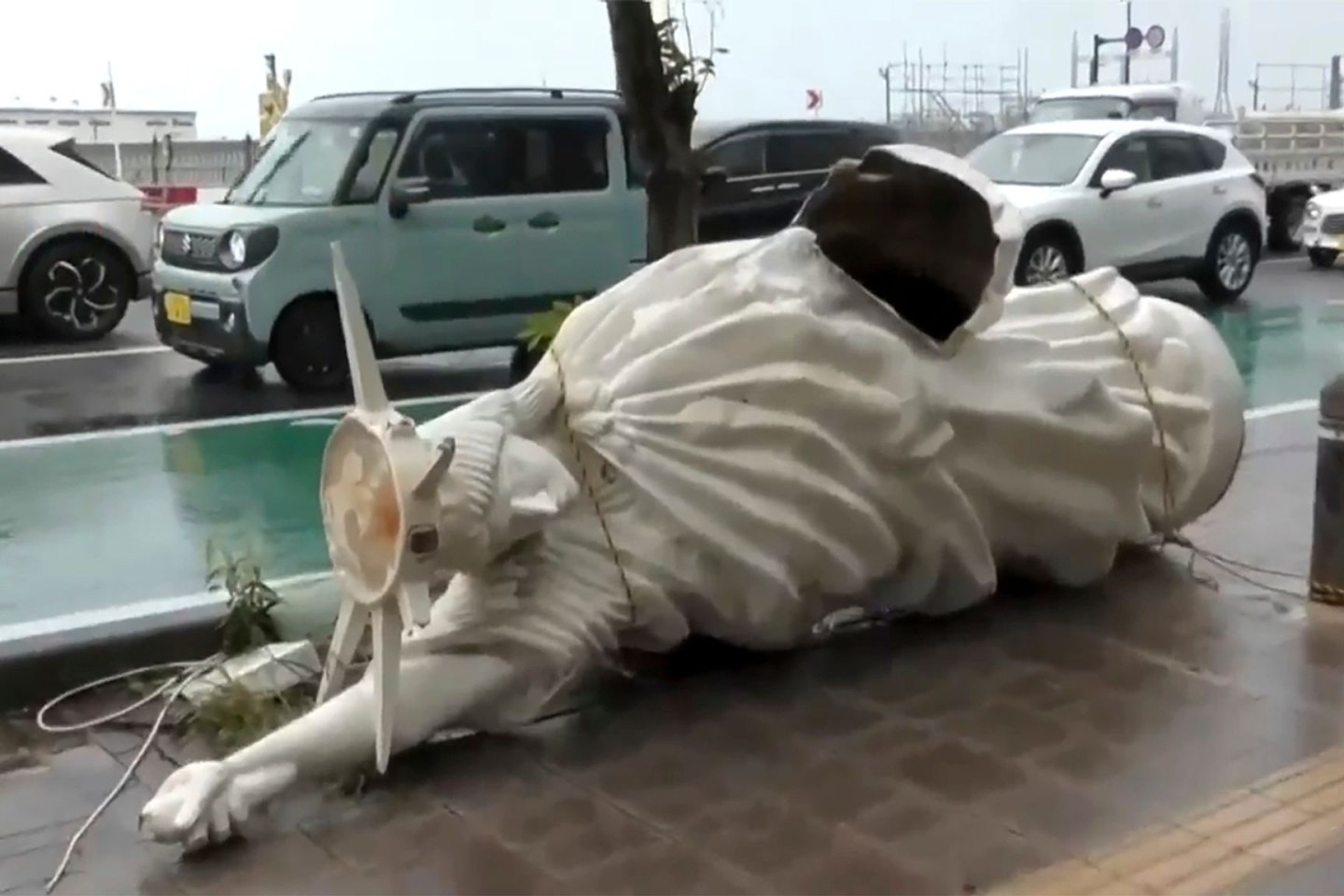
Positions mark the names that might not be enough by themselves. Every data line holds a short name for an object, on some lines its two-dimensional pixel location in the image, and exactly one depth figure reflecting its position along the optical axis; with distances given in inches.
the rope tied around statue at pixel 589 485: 165.3
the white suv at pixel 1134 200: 516.4
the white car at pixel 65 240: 473.7
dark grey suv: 470.6
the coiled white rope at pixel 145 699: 162.1
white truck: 738.2
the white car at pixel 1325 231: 666.8
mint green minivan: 390.0
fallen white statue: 149.2
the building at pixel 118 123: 609.0
